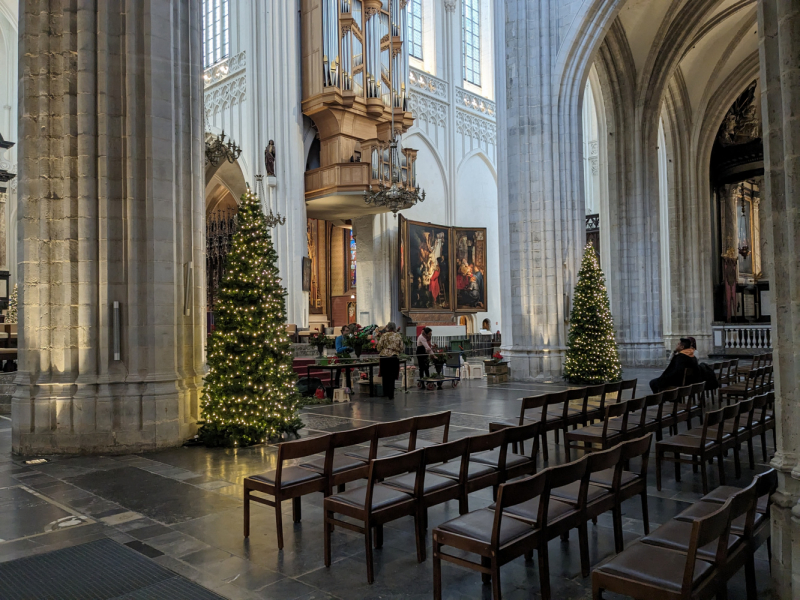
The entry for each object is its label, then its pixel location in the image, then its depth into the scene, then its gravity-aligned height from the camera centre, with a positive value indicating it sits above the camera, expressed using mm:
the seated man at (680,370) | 9023 -838
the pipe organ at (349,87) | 20219 +7469
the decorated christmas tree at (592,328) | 13430 -327
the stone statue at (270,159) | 20156 +5066
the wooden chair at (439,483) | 4109 -1109
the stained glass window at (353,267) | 29219 +2372
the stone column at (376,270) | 23562 +1770
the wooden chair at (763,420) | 6246 -1161
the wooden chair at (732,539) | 2834 -1096
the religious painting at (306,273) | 20750 +1530
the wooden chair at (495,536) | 3094 -1097
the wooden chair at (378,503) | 3740 -1111
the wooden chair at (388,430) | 4818 -889
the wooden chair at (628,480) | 3971 -1090
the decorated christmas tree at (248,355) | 7684 -395
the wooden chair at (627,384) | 8227 -922
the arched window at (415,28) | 26250 +11850
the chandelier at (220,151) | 19516 +5207
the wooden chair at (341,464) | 4582 -1082
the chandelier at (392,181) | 19469 +4337
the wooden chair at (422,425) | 5270 -907
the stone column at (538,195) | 15477 +2913
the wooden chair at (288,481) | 4285 -1104
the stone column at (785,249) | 3168 +303
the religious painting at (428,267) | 23891 +1895
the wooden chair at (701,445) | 5289 -1130
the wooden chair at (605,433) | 5949 -1129
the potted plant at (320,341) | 18250 -595
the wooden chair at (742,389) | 9336 -1186
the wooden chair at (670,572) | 2561 -1110
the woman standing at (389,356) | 12711 -738
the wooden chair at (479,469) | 4438 -1101
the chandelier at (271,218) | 17500 +2896
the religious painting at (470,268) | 25906 +1945
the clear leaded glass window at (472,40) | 28547 +12359
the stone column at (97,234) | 7609 +1103
